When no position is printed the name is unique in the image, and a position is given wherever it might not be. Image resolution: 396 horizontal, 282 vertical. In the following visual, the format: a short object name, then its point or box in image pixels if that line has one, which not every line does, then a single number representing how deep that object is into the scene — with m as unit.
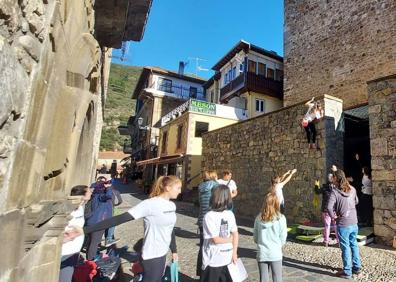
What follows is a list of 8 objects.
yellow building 19.42
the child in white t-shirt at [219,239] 2.91
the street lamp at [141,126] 29.98
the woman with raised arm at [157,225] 2.75
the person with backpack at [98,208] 4.64
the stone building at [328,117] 6.63
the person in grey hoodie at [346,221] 4.43
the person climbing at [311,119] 8.47
